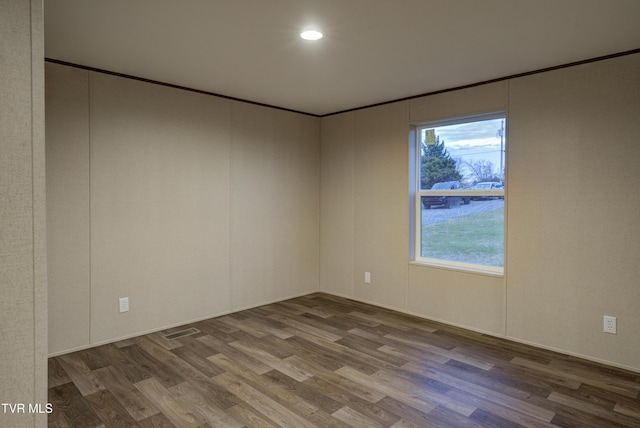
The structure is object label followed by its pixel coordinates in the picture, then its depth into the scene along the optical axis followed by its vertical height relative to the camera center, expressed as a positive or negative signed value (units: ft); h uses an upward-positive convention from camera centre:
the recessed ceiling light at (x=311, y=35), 8.68 +3.92
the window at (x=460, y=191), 12.44 +0.62
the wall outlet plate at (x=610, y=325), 9.99 -2.93
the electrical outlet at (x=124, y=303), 11.67 -2.79
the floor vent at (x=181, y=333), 11.97 -3.86
